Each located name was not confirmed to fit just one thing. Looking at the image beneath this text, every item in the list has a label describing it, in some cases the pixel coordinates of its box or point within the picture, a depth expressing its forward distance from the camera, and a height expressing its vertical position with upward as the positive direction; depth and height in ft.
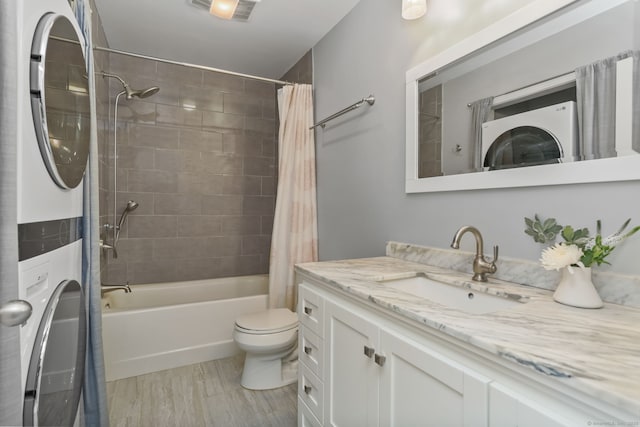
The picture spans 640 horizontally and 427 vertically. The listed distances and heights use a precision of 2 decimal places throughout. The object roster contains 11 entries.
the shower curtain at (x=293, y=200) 8.24 +0.30
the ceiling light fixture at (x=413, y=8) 4.89 +3.16
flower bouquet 2.89 -0.43
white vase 2.87 -0.72
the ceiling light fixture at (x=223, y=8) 6.64 +4.37
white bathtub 7.01 -2.78
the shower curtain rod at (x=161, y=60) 6.64 +3.46
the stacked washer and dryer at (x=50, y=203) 2.23 +0.06
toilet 6.31 -2.70
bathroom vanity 1.81 -1.06
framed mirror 3.07 +1.33
